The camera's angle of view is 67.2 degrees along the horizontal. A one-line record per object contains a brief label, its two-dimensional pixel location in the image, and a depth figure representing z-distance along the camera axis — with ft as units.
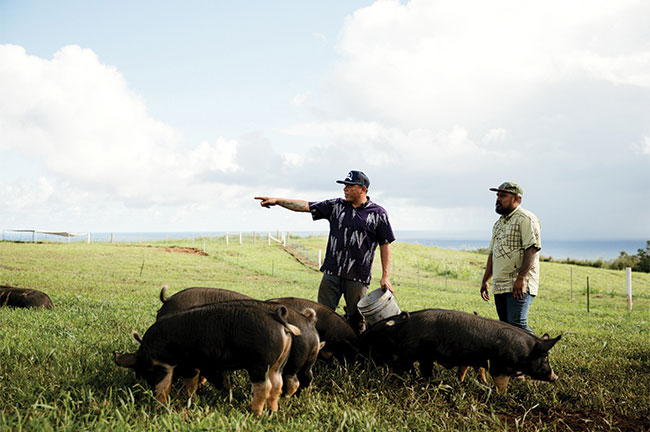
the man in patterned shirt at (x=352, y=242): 21.52
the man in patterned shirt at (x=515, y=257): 20.52
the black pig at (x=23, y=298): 33.96
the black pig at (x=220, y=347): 13.89
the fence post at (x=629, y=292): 60.92
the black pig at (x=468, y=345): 17.34
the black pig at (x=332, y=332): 18.69
